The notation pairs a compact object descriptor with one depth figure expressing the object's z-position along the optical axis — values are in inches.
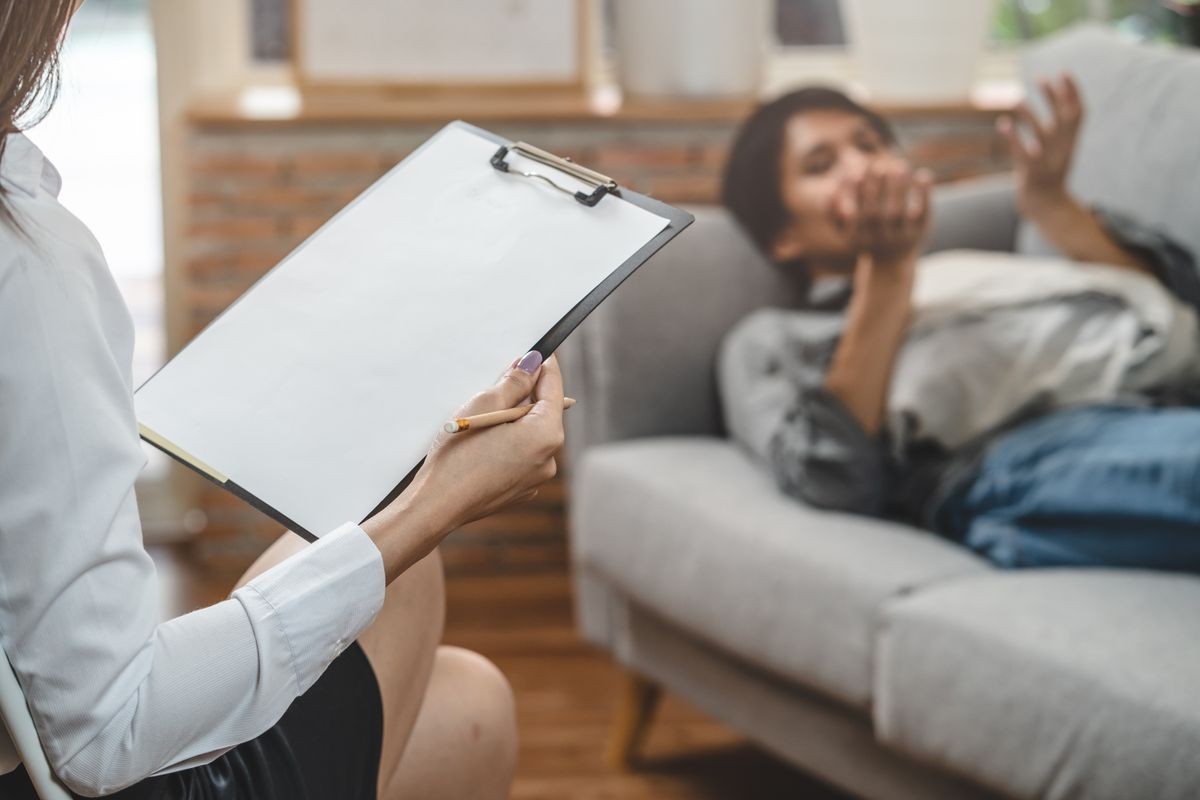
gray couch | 73.6
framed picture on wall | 129.9
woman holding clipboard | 54.6
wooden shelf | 125.4
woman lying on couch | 82.8
